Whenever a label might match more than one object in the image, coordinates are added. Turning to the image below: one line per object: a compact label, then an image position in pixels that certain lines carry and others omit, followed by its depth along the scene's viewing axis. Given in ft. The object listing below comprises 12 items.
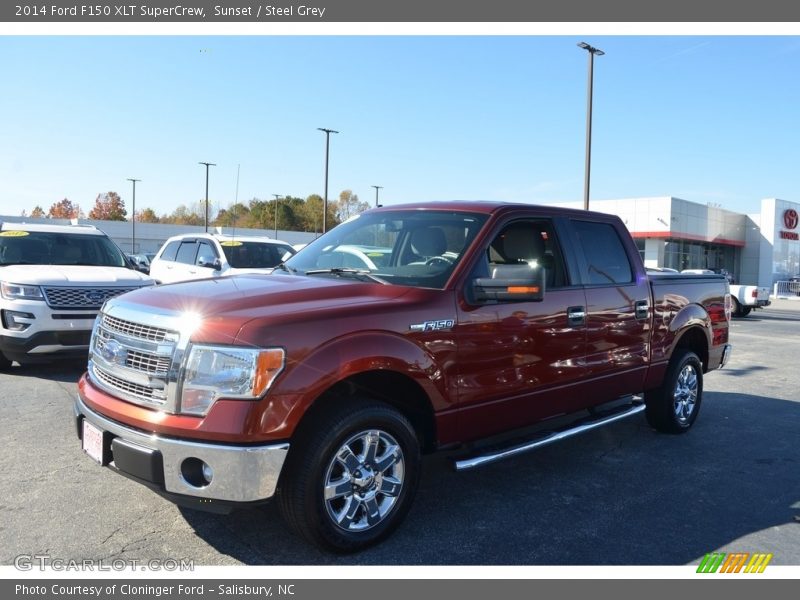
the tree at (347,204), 344.71
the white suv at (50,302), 24.17
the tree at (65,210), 355.36
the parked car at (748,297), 68.54
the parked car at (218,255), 37.04
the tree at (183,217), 372.99
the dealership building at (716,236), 126.00
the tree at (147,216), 380.58
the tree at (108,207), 351.05
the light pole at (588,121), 68.95
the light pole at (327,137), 123.88
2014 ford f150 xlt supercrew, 10.28
